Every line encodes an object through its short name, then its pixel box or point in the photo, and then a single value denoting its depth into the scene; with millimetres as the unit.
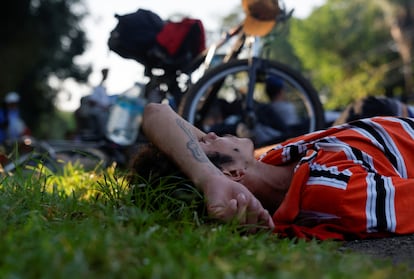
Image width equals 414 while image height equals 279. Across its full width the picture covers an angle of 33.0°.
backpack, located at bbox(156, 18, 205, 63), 5852
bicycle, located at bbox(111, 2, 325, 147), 5332
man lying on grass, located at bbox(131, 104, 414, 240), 2684
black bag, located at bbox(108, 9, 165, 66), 5785
